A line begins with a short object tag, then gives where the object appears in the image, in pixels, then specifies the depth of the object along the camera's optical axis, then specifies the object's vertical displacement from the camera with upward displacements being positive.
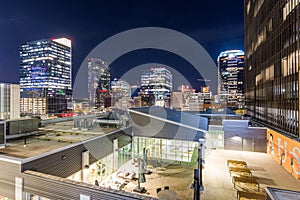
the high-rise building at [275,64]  12.15 +3.51
